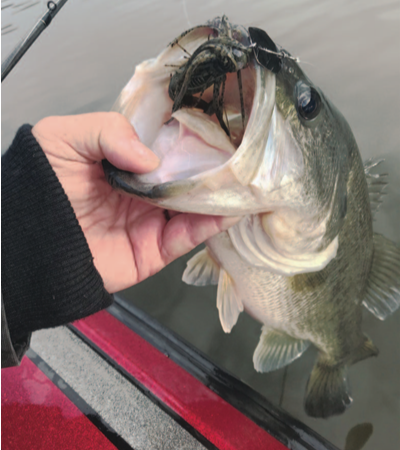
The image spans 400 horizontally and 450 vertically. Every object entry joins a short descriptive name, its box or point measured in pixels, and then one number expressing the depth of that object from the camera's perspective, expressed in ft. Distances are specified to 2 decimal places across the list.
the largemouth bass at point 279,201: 0.60
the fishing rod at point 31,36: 1.12
